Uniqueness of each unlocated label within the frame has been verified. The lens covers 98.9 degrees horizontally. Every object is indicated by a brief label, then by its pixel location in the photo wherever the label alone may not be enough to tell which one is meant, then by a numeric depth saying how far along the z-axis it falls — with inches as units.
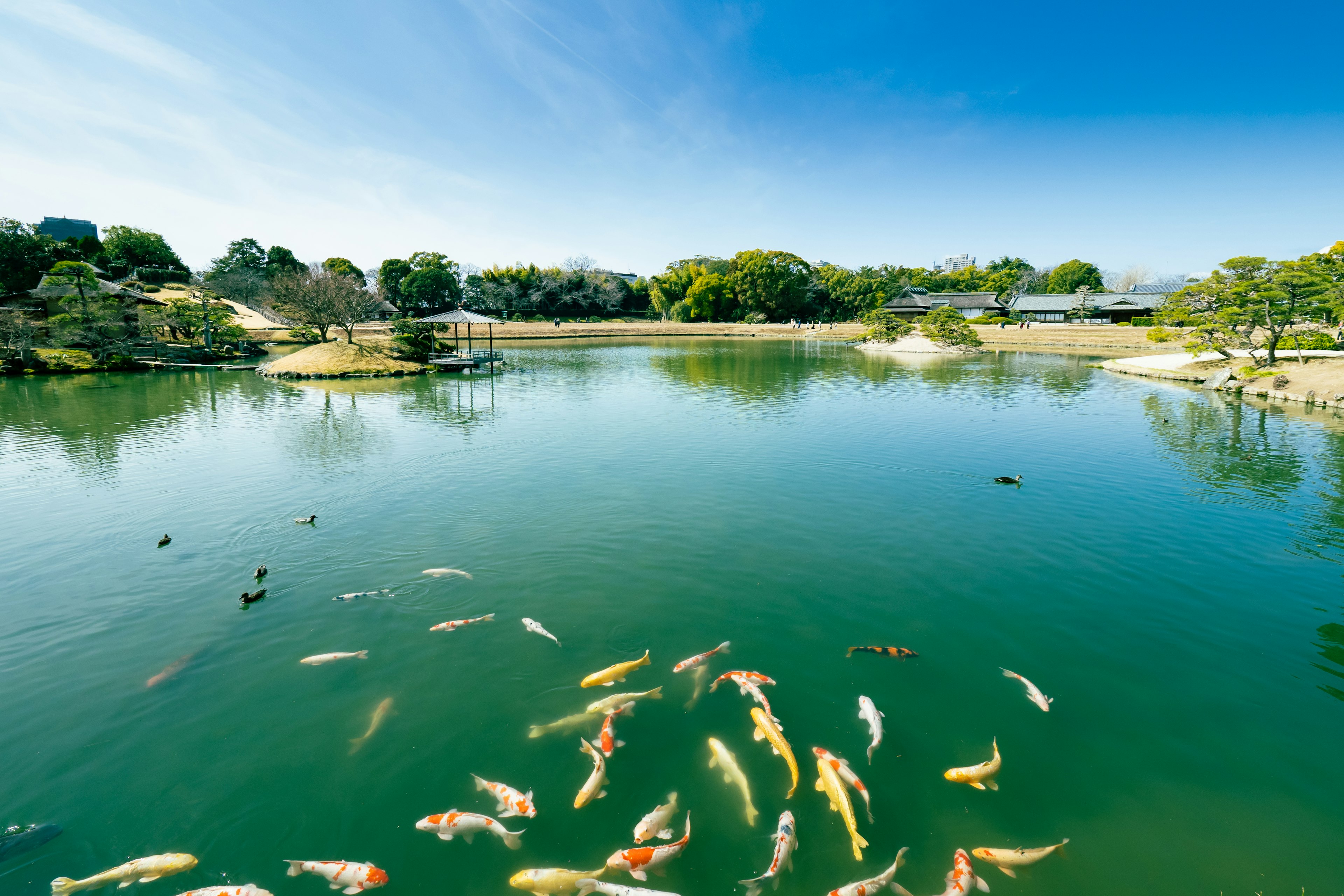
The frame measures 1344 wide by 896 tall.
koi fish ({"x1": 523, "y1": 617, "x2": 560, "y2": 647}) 276.7
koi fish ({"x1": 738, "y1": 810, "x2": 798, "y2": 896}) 162.6
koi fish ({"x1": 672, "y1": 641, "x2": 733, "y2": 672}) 248.7
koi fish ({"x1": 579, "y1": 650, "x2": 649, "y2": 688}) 239.9
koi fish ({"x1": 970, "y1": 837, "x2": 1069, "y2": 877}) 167.5
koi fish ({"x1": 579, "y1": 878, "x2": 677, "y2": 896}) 151.3
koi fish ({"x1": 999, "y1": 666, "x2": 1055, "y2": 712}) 231.3
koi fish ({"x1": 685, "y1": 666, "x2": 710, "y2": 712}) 233.6
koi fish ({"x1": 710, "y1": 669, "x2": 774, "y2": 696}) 237.3
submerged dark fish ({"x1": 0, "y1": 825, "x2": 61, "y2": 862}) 169.9
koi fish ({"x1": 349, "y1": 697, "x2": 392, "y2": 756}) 213.6
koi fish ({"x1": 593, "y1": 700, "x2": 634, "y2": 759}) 206.5
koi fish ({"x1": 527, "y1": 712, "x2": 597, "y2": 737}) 218.5
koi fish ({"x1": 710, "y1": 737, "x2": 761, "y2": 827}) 191.8
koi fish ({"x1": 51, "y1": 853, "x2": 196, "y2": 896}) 161.2
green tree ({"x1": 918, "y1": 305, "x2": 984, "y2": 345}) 1924.2
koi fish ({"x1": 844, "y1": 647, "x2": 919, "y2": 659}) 260.1
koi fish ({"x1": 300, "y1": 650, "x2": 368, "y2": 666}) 254.5
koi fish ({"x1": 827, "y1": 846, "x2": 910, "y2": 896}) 150.1
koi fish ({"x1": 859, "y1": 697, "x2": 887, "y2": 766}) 209.0
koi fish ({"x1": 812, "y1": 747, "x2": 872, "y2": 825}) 191.2
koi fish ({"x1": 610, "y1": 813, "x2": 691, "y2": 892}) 161.5
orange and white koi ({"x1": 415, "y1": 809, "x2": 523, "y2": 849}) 174.6
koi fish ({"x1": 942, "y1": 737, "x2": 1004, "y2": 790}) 194.4
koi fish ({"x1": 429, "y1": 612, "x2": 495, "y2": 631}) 281.6
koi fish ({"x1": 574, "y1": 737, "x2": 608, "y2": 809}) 186.5
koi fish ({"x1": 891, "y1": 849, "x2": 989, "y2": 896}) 156.3
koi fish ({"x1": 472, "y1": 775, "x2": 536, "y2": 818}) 181.9
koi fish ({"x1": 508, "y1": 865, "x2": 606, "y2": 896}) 156.3
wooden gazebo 1234.0
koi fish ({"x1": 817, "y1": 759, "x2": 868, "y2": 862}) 166.2
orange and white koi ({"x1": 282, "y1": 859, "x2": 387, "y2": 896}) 162.4
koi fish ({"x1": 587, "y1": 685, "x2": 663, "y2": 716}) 225.8
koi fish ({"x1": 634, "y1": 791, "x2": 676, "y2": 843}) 172.7
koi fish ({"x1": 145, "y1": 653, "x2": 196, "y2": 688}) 245.3
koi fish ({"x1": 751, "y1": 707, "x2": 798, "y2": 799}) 191.2
